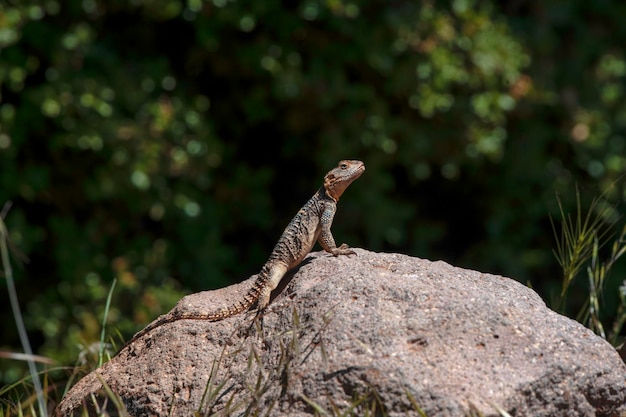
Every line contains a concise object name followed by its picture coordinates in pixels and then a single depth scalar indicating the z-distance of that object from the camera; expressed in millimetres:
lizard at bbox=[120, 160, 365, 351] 8344
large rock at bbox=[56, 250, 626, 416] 6680
